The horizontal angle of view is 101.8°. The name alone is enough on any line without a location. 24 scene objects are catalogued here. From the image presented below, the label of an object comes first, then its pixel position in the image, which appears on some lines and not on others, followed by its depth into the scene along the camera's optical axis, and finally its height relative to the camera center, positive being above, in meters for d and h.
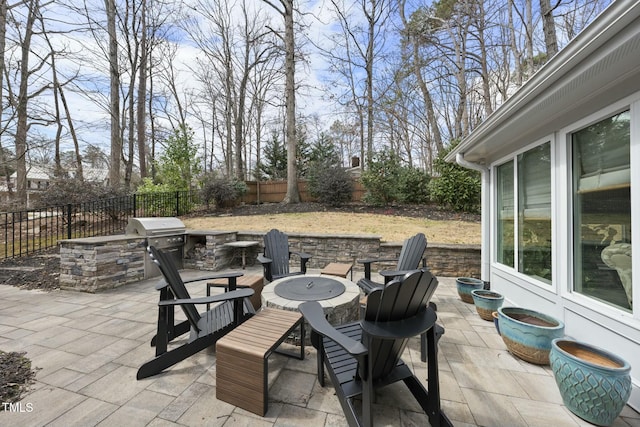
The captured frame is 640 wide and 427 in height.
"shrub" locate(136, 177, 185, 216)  8.06 +0.44
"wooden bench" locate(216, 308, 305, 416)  1.60 -0.97
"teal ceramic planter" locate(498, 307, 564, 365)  2.10 -1.03
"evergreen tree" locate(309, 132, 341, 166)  15.38 +3.75
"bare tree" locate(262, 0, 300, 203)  10.38 +4.96
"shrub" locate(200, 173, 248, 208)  10.33 +0.90
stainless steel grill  4.57 -0.38
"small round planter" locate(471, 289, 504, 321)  2.93 -1.04
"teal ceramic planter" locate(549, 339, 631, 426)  1.48 -1.03
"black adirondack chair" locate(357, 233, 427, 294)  3.15 -0.58
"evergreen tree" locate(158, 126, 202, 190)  9.99 +2.04
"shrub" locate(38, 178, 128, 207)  7.18 +0.62
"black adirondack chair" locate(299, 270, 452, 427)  1.31 -0.70
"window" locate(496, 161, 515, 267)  3.32 -0.06
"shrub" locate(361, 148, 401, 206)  9.66 +1.28
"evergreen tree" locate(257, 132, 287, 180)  16.25 +3.23
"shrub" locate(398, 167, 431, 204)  9.60 +0.93
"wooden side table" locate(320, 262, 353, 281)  3.44 -0.80
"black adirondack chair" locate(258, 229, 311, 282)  3.63 -0.62
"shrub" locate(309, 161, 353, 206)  10.10 +1.01
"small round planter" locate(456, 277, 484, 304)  3.51 -1.03
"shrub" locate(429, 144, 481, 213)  8.14 +0.76
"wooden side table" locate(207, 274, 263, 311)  3.04 -0.86
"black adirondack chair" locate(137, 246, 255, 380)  1.95 -0.95
